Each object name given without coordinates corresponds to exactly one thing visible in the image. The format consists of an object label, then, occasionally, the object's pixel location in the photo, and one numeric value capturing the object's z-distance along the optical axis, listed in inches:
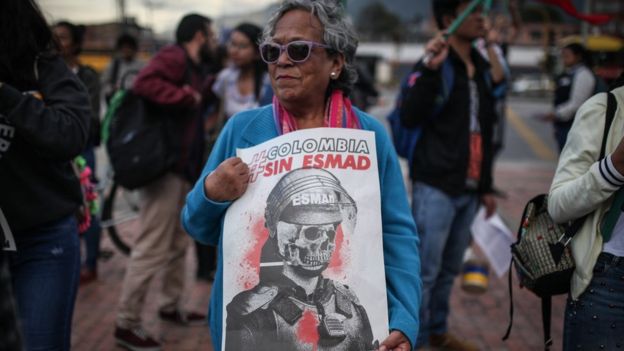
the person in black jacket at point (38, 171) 97.4
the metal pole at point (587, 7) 567.9
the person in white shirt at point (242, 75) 205.9
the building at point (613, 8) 706.1
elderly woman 86.6
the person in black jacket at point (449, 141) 156.3
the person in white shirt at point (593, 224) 93.6
